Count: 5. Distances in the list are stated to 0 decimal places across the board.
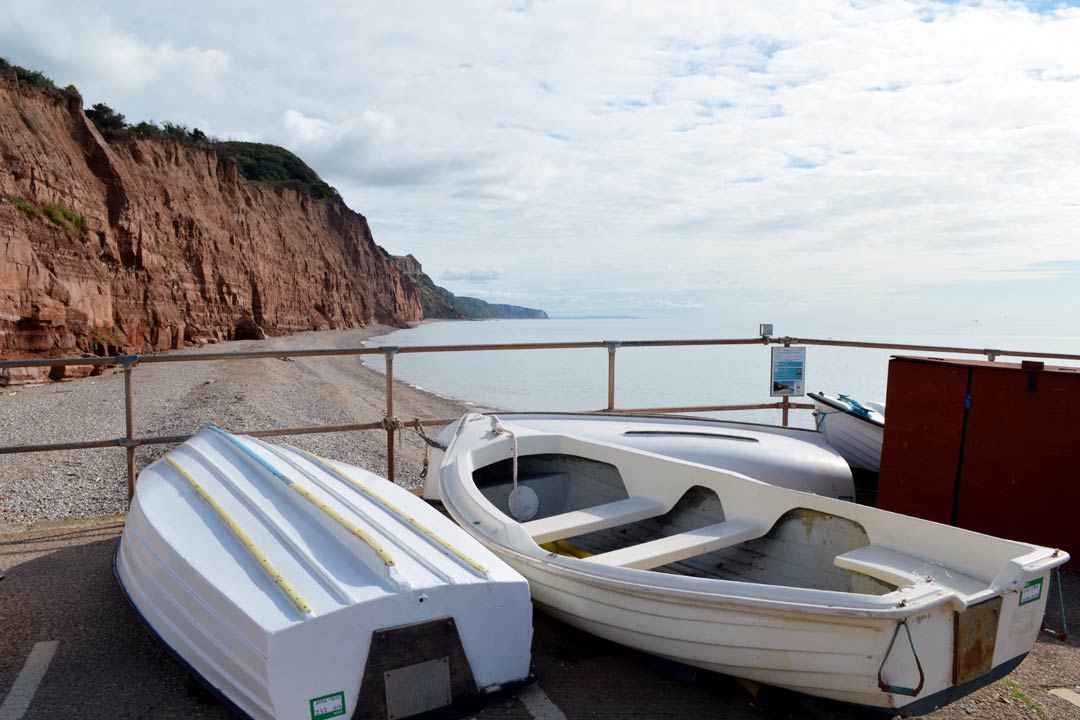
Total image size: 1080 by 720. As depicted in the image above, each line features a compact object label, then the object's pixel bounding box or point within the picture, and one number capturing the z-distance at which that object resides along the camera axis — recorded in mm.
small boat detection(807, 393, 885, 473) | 5469
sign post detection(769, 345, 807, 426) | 6465
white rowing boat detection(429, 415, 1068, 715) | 2275
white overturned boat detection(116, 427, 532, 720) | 2395
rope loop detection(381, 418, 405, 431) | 5543
